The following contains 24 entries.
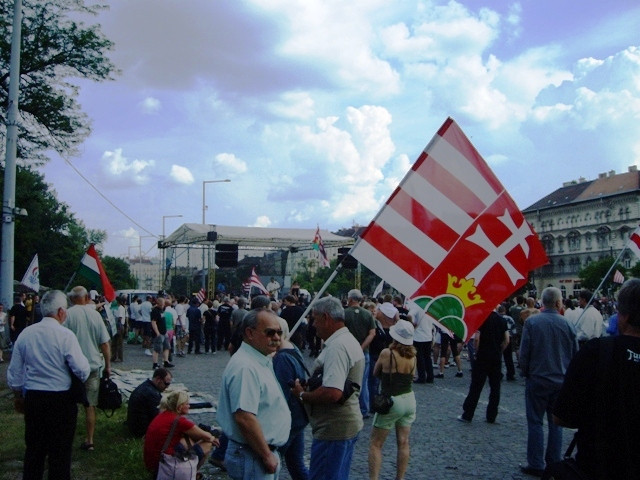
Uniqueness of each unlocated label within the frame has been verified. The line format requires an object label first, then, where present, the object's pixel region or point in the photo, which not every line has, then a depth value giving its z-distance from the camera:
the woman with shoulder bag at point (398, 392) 5.89
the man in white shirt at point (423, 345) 13.48
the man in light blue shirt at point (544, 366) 6.69
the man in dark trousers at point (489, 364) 9.38
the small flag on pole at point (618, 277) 33.34
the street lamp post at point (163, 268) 37.28
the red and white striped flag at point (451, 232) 5.59
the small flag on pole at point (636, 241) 12.28
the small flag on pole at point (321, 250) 32.00
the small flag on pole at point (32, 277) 17.11
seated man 7.46
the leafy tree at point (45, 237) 48.84
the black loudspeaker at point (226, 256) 29.55
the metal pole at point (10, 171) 13.88
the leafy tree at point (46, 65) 20.75
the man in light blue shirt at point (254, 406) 3.38
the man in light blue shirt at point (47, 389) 5.31
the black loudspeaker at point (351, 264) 23.01
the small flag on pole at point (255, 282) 27.15
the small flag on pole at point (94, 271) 11.62
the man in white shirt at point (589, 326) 11.25
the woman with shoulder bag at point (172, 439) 5.17
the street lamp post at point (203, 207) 52.04
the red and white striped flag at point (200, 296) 24.15
